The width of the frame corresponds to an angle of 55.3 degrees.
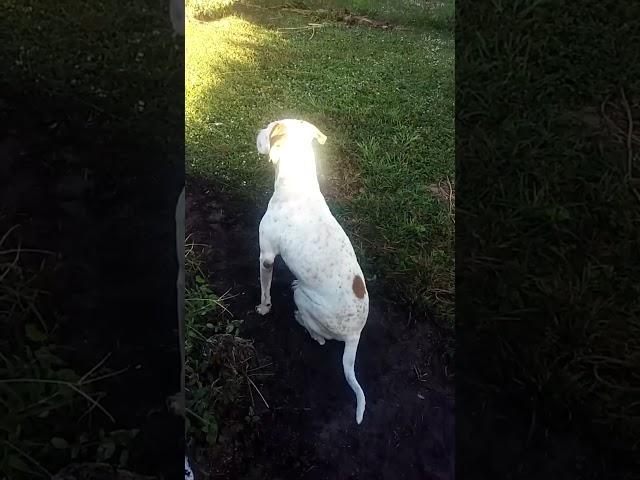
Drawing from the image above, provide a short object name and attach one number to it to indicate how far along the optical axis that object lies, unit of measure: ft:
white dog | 4.69
